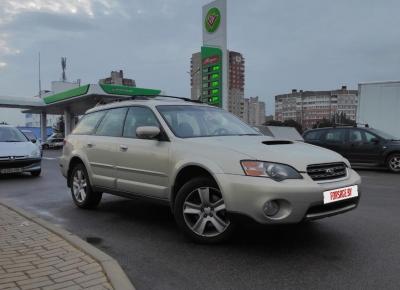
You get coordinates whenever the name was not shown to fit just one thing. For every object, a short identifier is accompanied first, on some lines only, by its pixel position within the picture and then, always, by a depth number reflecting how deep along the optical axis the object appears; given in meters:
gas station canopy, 33.75
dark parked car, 14.01
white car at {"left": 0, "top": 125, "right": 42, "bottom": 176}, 11.66
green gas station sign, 29.34
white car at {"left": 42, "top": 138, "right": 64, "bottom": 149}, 43.09
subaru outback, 4.32
